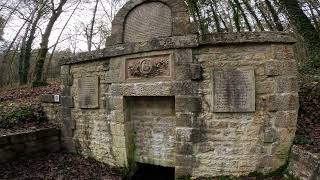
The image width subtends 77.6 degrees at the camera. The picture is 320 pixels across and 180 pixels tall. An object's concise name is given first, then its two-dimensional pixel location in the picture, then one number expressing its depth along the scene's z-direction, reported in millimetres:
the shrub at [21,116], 5790
